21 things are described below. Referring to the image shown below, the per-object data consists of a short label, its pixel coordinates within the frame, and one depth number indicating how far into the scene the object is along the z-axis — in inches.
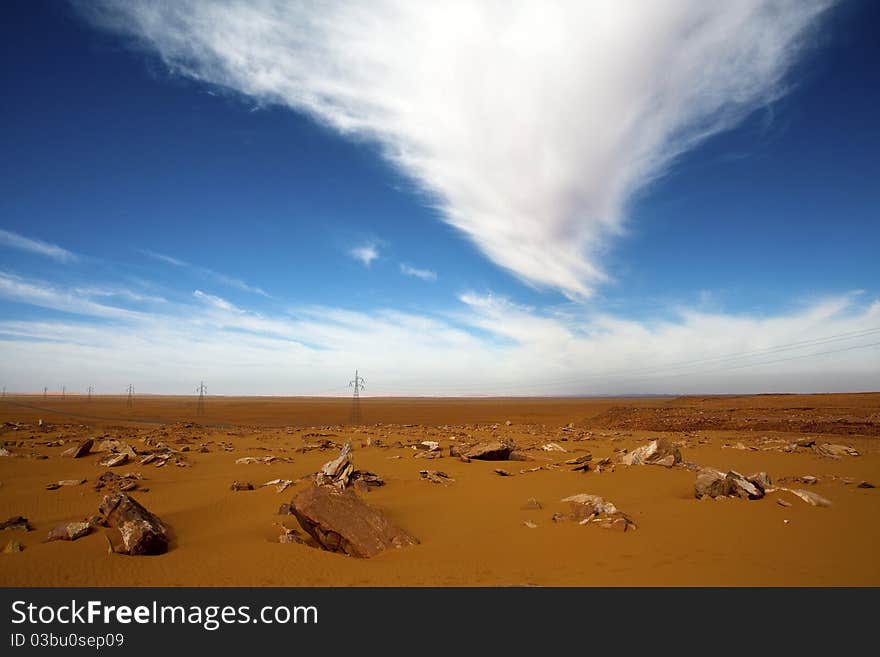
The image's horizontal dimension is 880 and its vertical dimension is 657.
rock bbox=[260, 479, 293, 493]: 443.3
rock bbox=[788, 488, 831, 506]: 360.8
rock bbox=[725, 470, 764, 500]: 377.4
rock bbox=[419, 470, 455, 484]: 505.1
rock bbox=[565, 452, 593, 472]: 562.6
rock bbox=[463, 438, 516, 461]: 646.5
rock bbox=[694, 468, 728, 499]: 389.3
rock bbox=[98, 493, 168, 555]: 261.0
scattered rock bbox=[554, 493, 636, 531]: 310.0
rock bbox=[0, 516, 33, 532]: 307.6
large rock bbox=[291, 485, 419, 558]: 279.9
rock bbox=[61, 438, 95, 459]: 647.8
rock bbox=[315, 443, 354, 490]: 446.6
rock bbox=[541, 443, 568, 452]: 760.6
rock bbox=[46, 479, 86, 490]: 452.6
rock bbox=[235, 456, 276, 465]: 642.2
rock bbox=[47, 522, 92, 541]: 276.1
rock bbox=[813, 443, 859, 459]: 643.8
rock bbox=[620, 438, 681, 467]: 561.9
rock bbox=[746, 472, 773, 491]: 391.7
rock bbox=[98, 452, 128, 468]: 586.2
